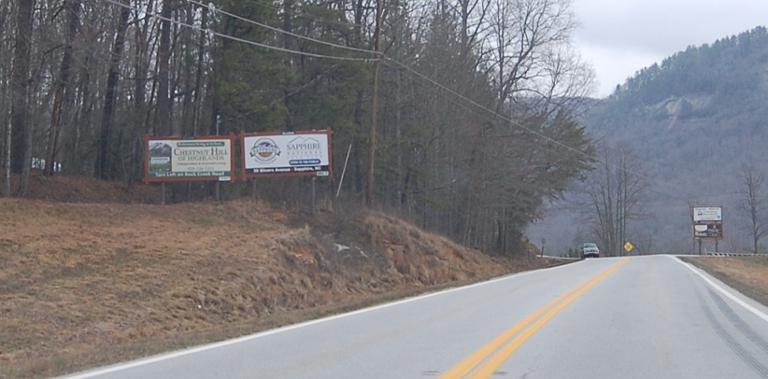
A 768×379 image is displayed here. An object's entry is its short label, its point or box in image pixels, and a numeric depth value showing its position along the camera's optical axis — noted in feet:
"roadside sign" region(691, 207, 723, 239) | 283.18
